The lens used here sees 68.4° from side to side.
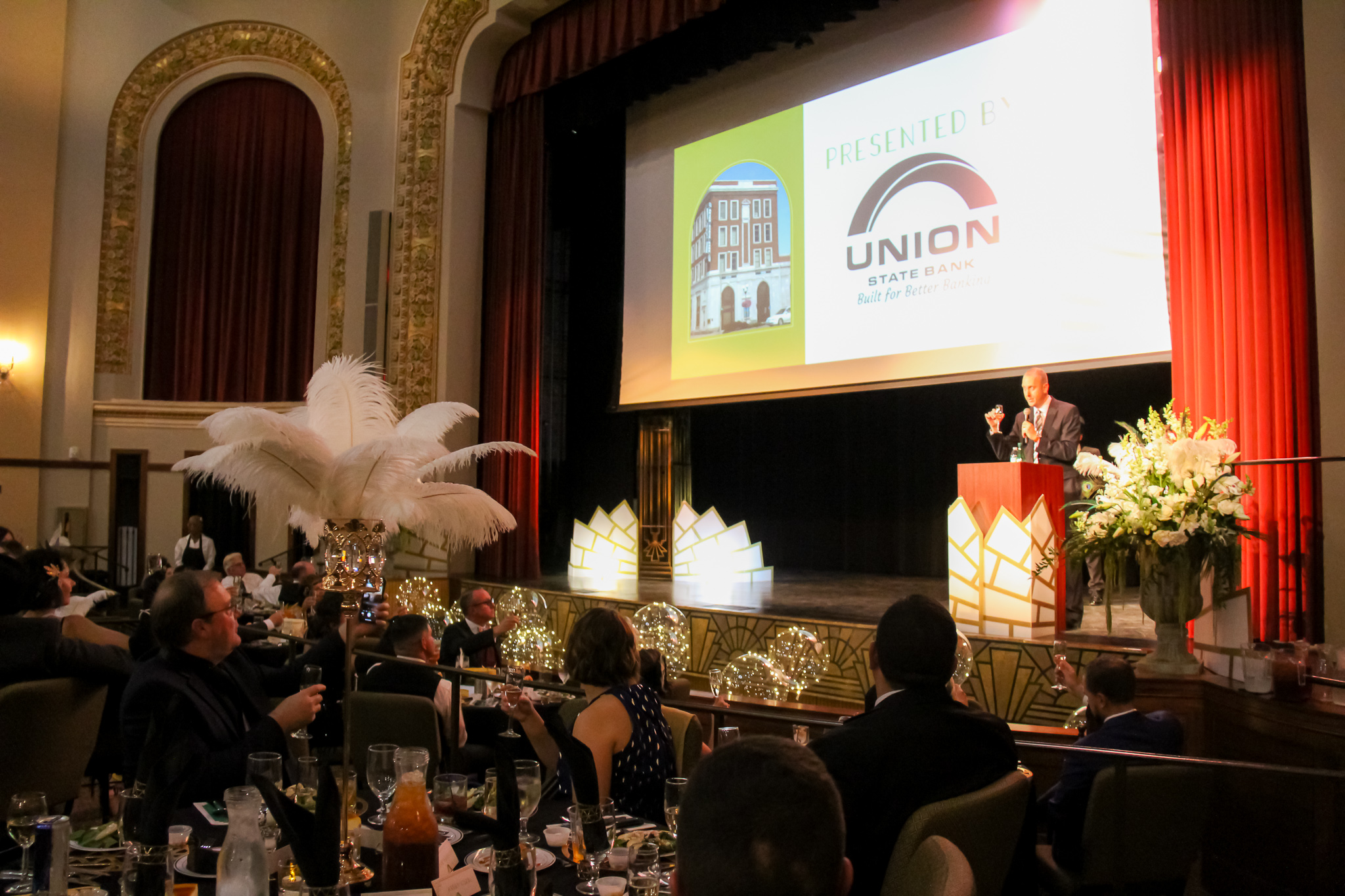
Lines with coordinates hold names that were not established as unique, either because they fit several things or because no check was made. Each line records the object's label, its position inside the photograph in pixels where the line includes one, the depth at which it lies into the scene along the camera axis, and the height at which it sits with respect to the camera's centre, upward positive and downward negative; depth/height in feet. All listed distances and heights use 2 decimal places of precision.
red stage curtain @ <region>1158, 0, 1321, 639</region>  15.31 +4.51
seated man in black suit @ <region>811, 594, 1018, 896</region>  6.06 -1.44
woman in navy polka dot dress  7.91 -1.63
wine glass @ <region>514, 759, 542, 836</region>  6.38 -1.75
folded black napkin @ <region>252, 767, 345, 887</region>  4.53 -1.45
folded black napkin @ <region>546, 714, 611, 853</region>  5.91 -1.56
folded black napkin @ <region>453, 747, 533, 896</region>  4.97 -1.58
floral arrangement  13.67 +0.10
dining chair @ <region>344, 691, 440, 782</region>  10.96 -2.28
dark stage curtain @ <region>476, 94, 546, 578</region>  30.91 +6.37
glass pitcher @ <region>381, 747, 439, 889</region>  5.56 -1.81
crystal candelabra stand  7.66 -0.32
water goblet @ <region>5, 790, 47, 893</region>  5.84 -1.80
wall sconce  32.99 +5.40
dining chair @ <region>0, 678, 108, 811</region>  10.95 -2.49
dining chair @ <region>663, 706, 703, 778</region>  8.86 -1.99
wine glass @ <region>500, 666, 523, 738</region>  7.48 -1.33
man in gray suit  18.71 +1.79
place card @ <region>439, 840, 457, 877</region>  5.90 -2.05
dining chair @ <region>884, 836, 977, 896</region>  4.57 -1.66
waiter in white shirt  31.71 -1.03
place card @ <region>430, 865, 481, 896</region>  5.42 -2.02
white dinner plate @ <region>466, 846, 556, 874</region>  5.90 -2.07
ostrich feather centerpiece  7.22 +0.43
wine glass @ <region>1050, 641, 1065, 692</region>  14.47 -1.95
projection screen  19.58 +7.30
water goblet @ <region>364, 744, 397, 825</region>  6.51 -1.66
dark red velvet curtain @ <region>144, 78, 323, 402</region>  35.60 +9.87
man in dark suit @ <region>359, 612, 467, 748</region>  12.33 -1.93
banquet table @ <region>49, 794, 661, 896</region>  5.76 -2.14
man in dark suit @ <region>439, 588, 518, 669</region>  16.47 -1.93
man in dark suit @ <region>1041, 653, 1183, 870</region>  9.00 -2.08
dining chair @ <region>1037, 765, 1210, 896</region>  8.59 -2.67
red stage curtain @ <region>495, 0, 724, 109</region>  26.21 +13.80
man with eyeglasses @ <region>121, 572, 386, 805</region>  7.64 -1.43
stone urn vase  13.89 -1.13
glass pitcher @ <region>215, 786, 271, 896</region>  4.80 -1.67
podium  16.83 -0.47
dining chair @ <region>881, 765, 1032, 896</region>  5.57 -1.81
